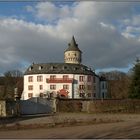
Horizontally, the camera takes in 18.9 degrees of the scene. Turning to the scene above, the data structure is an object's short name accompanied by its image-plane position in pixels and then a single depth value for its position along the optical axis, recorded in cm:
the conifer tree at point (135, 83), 5678
